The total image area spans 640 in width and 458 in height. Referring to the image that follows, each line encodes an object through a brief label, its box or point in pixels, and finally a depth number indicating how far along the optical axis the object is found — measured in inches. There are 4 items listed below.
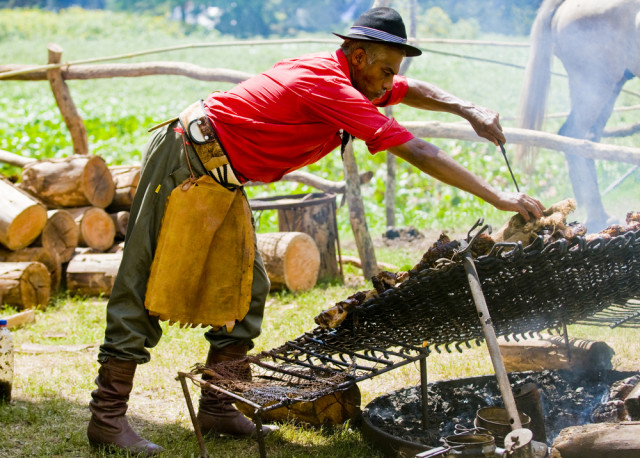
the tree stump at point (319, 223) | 288.8
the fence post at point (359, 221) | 277.6
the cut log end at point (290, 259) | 269.3
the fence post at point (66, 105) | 323.6
